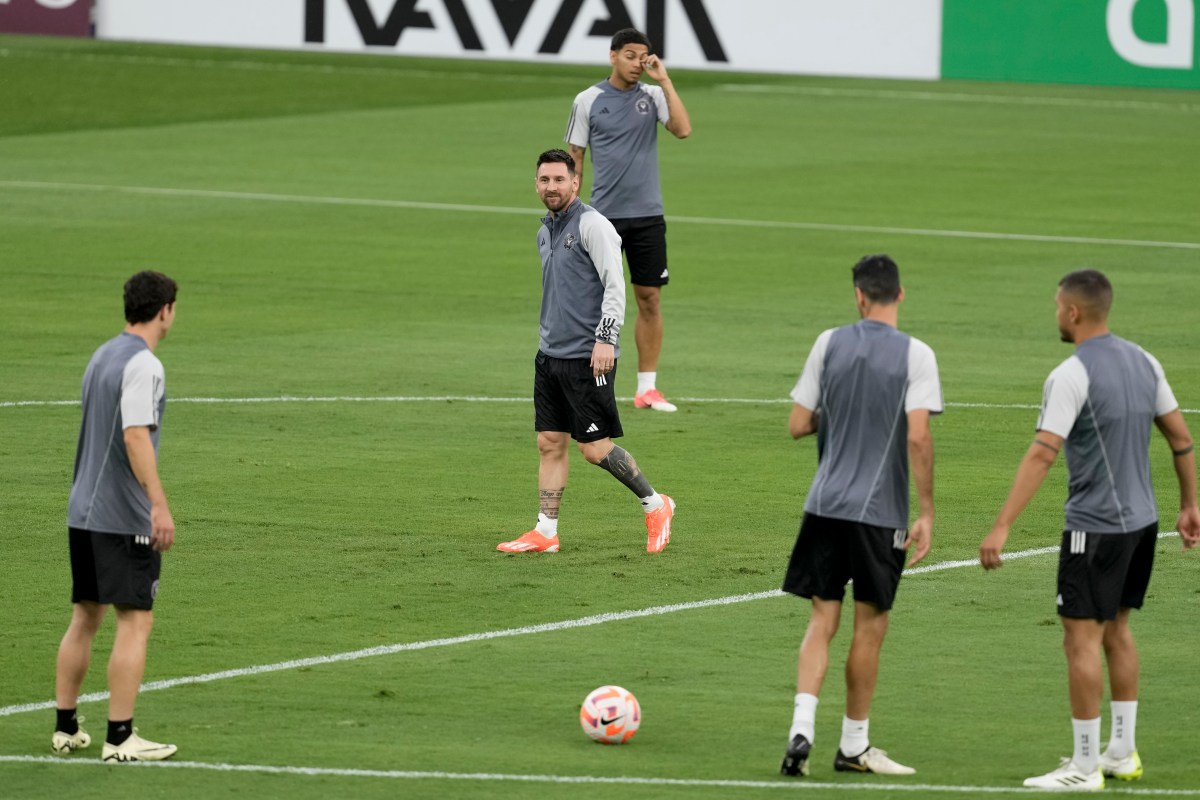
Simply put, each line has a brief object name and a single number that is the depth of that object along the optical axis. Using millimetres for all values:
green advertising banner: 86375
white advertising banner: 91000
